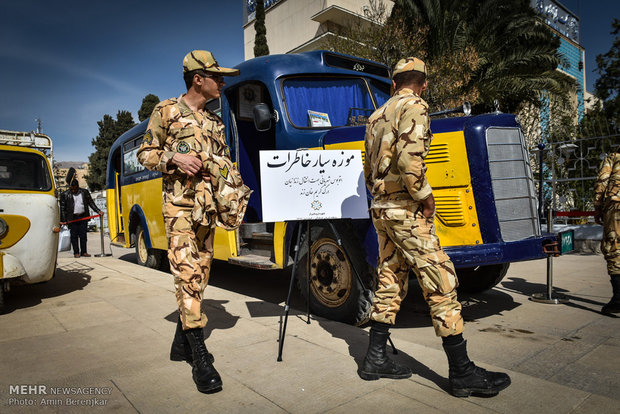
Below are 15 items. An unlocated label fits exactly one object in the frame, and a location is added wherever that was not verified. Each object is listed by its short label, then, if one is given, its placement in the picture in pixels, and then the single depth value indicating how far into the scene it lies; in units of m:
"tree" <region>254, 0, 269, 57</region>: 29.44
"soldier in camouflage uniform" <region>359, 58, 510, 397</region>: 2.80
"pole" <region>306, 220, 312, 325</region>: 3.91
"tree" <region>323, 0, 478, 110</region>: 16.50
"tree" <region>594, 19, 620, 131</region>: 27.78
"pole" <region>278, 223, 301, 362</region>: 3.38
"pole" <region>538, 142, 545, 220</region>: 5.32
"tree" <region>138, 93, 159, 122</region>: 36.75
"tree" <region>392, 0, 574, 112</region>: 17.22
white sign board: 3.79
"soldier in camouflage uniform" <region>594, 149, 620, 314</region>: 4.91
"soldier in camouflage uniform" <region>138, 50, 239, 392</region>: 3.07
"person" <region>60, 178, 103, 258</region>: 10.48
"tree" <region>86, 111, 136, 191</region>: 42.38
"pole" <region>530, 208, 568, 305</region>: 5.48
